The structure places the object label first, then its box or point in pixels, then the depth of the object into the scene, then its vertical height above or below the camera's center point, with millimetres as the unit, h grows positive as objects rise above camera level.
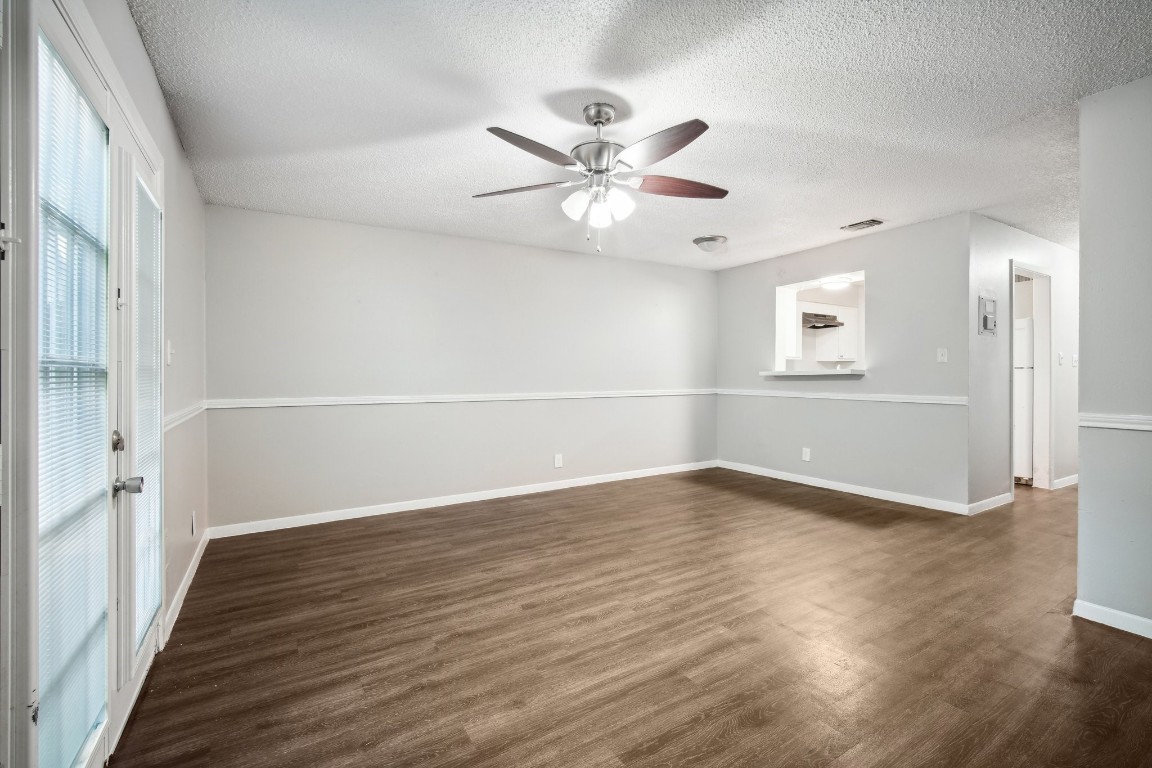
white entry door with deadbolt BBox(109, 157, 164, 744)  1551 -204
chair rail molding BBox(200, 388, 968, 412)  3703 -167
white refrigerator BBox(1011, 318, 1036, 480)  4984 -172
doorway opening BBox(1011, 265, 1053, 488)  4820 -114
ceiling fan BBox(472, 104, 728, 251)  2096 +959
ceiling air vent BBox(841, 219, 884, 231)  4145 +1246
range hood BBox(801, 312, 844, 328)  7103 +786
